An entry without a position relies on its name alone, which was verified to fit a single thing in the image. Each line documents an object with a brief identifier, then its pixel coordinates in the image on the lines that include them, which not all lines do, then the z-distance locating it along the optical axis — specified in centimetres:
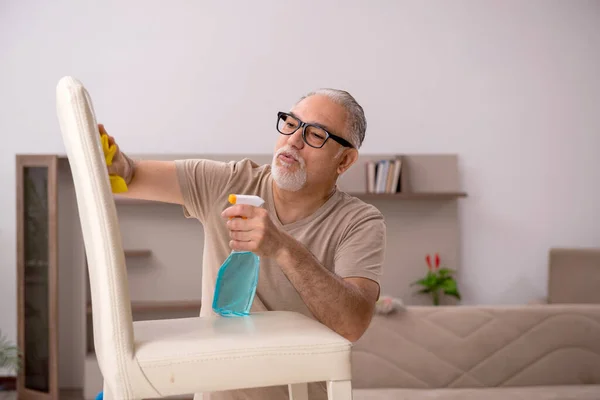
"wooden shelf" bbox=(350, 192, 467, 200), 489
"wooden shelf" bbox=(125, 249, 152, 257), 485
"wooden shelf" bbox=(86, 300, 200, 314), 477
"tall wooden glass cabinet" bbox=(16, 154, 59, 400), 445
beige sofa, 336
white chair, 112
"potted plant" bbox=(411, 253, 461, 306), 491
